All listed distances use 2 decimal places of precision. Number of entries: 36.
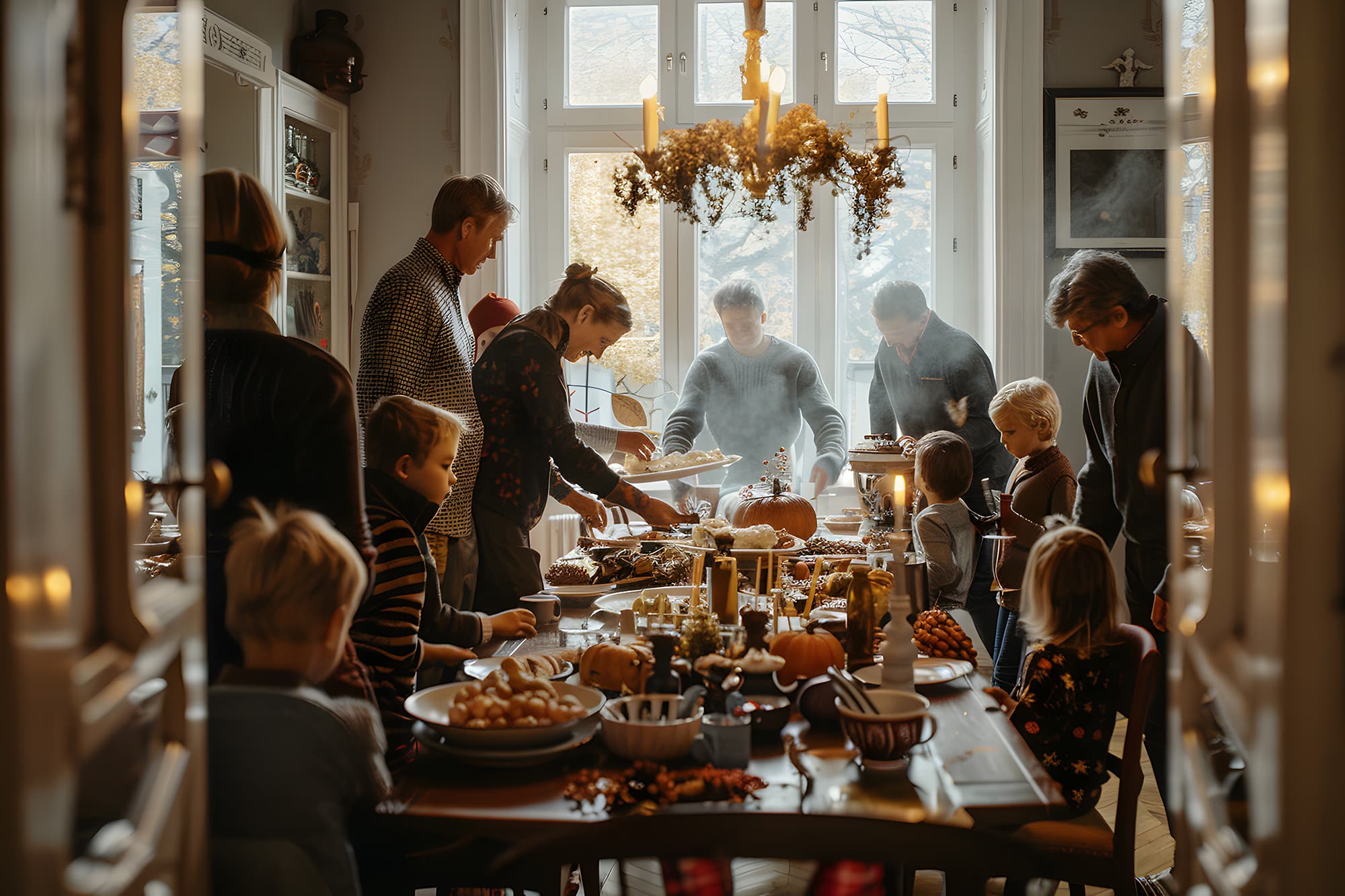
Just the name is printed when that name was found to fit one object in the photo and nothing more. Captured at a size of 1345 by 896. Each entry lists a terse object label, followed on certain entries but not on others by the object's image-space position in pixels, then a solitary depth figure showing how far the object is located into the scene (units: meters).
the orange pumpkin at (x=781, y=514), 2.89
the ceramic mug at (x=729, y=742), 1.29
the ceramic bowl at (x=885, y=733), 1.28
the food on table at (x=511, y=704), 1.31
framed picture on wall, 3.77
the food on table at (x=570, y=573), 2.35
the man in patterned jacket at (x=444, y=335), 1.95
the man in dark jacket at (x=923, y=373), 3.55
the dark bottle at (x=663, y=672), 1.46
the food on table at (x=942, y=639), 1.86
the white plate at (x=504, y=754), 1.28
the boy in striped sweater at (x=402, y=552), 1.49
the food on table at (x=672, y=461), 3.07
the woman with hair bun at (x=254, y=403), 1.28
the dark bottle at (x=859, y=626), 1.73
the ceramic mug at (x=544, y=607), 2.11
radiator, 3.98
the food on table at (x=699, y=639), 1.56
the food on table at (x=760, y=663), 1.50
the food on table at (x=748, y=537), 2.42
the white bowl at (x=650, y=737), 1.31
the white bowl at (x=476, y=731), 1.28
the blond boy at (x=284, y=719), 1.24
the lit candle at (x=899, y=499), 1.71
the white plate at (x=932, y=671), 1.64
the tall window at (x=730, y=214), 4.16
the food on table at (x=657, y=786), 1.21
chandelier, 2.30
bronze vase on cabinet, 3.58
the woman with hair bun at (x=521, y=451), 2.44
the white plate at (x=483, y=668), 1.63
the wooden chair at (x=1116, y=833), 1.62
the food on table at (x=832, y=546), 2.69
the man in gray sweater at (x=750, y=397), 3.93
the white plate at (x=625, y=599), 2.13
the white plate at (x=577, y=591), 2.30
